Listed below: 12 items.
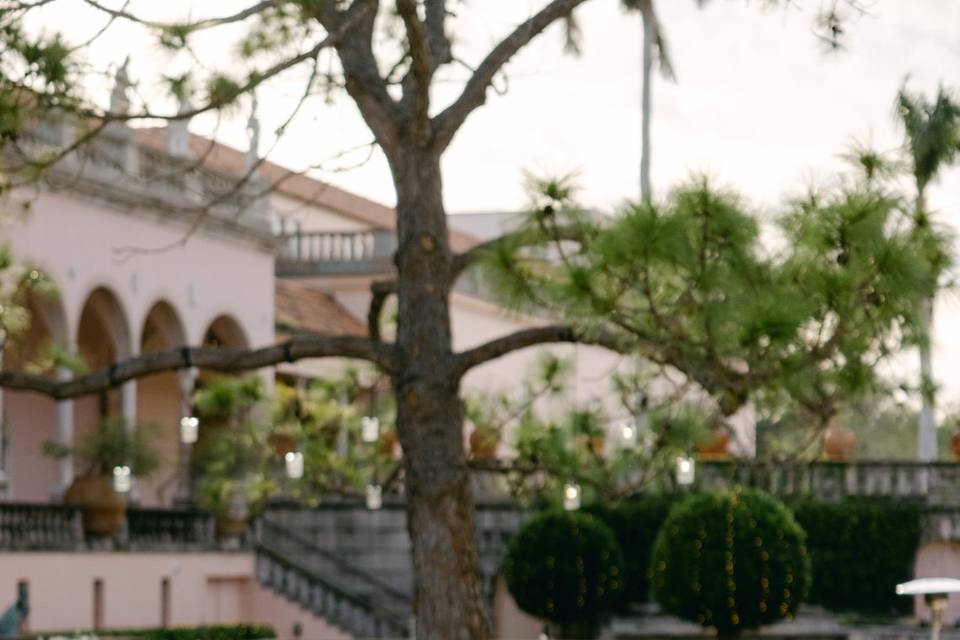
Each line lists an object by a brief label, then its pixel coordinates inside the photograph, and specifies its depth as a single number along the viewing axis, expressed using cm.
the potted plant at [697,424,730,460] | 3921
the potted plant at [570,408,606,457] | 2173
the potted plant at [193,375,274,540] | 2709
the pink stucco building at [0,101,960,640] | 3042
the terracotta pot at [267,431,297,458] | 3593
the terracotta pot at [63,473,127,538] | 3103
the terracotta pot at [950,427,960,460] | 3988
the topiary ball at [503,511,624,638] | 3497
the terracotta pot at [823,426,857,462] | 4072
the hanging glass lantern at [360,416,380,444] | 2380
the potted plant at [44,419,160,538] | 3109
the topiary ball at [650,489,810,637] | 3247
